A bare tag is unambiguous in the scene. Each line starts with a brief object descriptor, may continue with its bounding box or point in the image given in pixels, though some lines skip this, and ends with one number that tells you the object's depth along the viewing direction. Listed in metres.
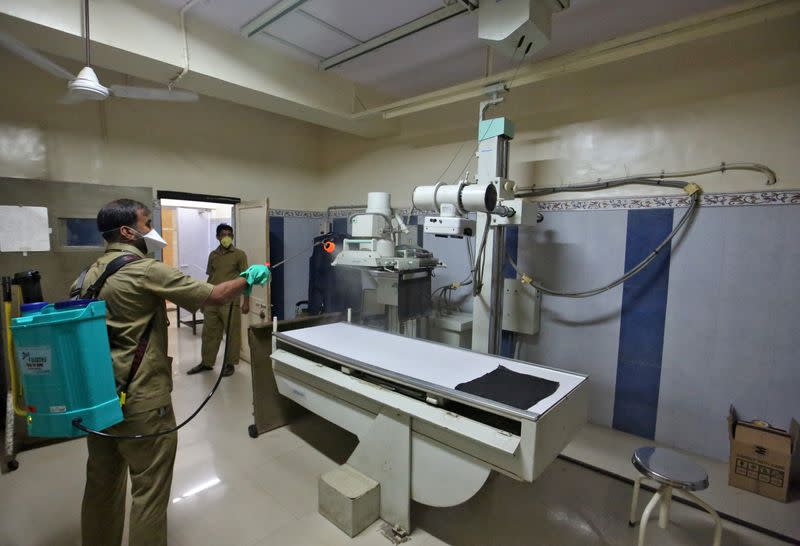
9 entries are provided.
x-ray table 1.60
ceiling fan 1.94
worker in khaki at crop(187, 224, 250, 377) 4.09
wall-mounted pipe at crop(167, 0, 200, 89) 2.67
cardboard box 2.21
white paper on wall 2.89
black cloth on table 1.69
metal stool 1.67
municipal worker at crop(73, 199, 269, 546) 1.56
